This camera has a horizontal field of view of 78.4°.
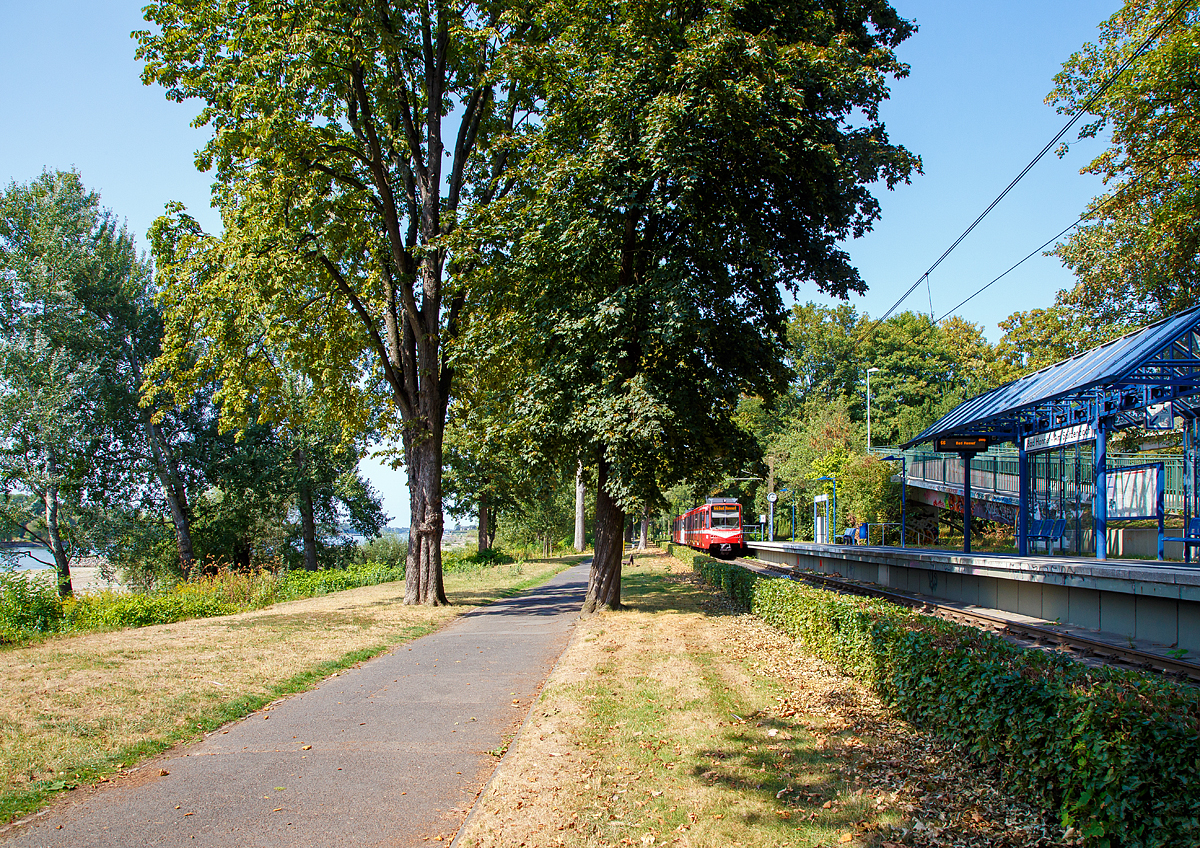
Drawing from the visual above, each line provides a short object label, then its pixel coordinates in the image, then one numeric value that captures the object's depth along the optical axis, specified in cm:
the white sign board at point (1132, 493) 2148
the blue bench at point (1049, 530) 2163
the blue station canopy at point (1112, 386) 1491
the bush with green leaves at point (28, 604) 1295
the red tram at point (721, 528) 3909
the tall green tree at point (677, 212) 1295
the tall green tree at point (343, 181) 1557
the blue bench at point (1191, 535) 1670
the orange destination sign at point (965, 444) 2233
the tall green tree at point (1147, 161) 2255
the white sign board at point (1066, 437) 1981
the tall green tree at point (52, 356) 2692
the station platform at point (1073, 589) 1100
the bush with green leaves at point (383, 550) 4739
